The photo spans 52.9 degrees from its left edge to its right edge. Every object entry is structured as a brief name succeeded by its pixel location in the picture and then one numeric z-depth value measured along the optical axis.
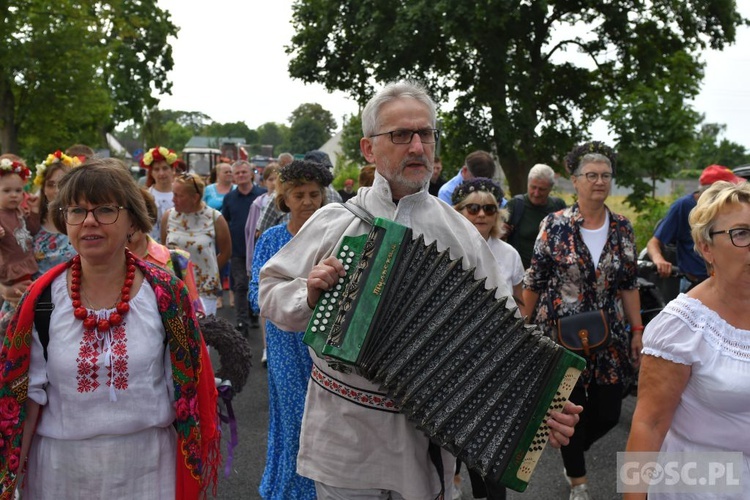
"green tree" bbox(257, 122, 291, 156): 159.81
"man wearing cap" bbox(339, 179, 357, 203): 14.56
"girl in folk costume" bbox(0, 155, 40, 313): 5.22
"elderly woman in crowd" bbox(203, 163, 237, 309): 11.85
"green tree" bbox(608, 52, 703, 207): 14.70
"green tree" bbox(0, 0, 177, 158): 20.77
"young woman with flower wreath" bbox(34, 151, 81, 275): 5.37
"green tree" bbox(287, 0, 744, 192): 24.58
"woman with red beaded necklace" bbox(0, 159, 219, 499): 2.75
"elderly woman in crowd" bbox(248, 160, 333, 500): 4.38
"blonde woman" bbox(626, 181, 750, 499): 2.79
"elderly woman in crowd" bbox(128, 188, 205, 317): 4.45
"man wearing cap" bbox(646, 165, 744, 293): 6.39
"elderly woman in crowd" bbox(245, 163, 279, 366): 8.02
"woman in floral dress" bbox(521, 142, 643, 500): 4.80
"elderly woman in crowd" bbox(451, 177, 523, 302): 4.94
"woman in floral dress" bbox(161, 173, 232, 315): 7.14
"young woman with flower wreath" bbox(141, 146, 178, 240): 8.88
